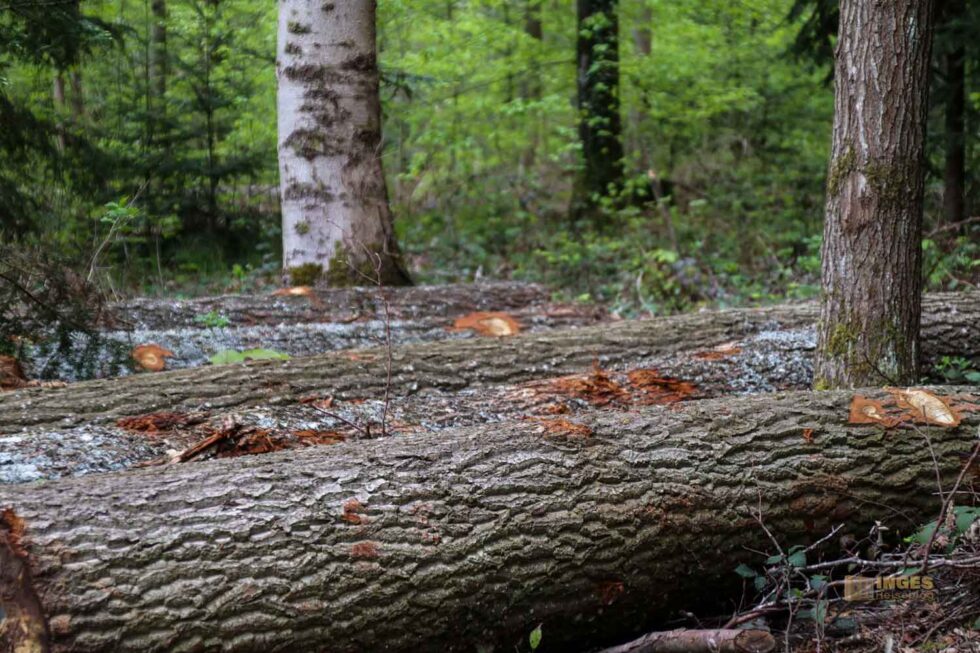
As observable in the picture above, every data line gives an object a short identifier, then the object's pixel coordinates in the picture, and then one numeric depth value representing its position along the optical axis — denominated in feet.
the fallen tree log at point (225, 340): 15.83
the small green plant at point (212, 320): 17.80
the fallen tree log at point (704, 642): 8.46
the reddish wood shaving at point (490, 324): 20.01
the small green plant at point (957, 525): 9.02
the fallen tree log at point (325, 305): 18.61
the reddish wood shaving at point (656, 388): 14.61
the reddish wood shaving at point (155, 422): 12.32
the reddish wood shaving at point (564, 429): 10.09
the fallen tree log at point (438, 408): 11.11
